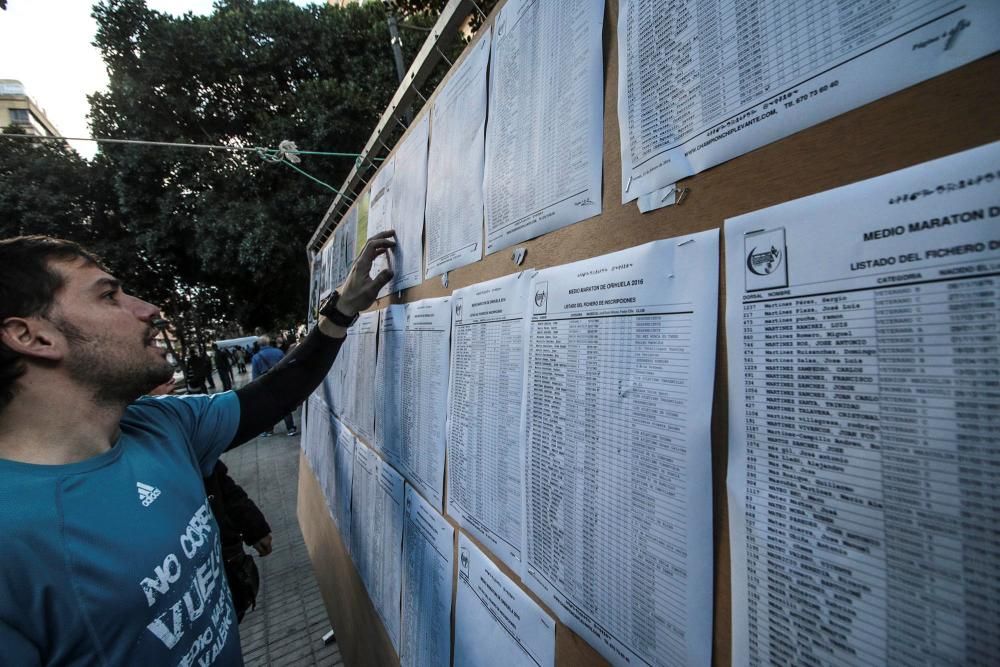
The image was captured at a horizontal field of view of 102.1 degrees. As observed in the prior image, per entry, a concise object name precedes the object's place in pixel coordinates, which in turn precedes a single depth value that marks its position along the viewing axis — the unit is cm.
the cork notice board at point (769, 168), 29
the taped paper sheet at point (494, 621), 69
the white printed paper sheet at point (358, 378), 164
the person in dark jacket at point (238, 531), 184
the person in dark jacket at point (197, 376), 979
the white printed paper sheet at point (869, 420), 28
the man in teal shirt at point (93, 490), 76
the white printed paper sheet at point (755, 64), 30
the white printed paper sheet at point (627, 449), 45
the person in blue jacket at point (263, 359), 593
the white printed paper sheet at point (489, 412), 75
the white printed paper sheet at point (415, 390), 105
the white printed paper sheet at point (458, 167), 92
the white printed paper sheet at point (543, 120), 61
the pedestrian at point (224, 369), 1289
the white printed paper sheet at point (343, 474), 196
